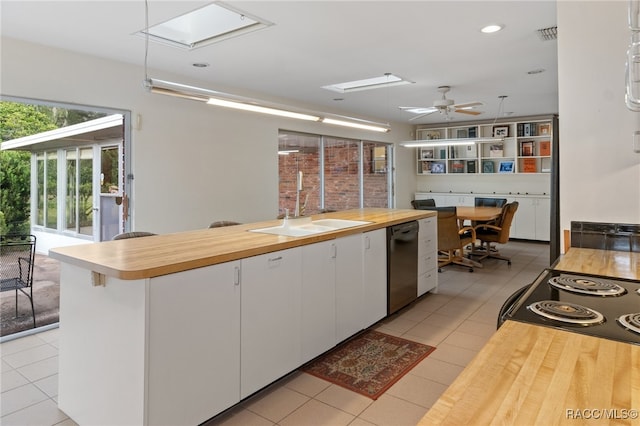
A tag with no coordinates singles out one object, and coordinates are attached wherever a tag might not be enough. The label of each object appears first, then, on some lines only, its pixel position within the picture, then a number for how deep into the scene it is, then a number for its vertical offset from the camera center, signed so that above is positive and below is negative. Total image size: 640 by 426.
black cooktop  1.19 -0.33
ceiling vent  3.16 +1.47
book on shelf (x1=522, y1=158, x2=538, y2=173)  7.92 +0.96
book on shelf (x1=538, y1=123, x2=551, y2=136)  7.73 +1.65
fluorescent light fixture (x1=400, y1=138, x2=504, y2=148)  5.59 +1.03
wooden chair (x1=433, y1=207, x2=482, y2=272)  5.29 -0.29
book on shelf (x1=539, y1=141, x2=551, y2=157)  7.75 +1.29
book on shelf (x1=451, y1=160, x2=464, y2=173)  8.81 +1.06
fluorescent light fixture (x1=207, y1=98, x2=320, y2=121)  2.44 +0.72
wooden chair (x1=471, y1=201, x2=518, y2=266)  5.89 -0.26
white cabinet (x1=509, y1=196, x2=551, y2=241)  7.73 -0.12
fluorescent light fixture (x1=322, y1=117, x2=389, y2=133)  3.52 +0.91
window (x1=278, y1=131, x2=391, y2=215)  6.13 +0.79
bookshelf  7.86 +1.33
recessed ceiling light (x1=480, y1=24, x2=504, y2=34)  3.09 +1.47
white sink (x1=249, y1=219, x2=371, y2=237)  3.29 -0.11
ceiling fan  4.88 +1.35
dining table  5.59 +0.00
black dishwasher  3.70 -0.50
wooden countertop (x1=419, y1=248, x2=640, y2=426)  0.75 -0.38
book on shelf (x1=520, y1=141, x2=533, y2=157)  7.91 +1.30
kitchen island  1.85 -0.57
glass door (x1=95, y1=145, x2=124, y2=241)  4.24 +0.26
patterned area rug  2.60 -1.08
